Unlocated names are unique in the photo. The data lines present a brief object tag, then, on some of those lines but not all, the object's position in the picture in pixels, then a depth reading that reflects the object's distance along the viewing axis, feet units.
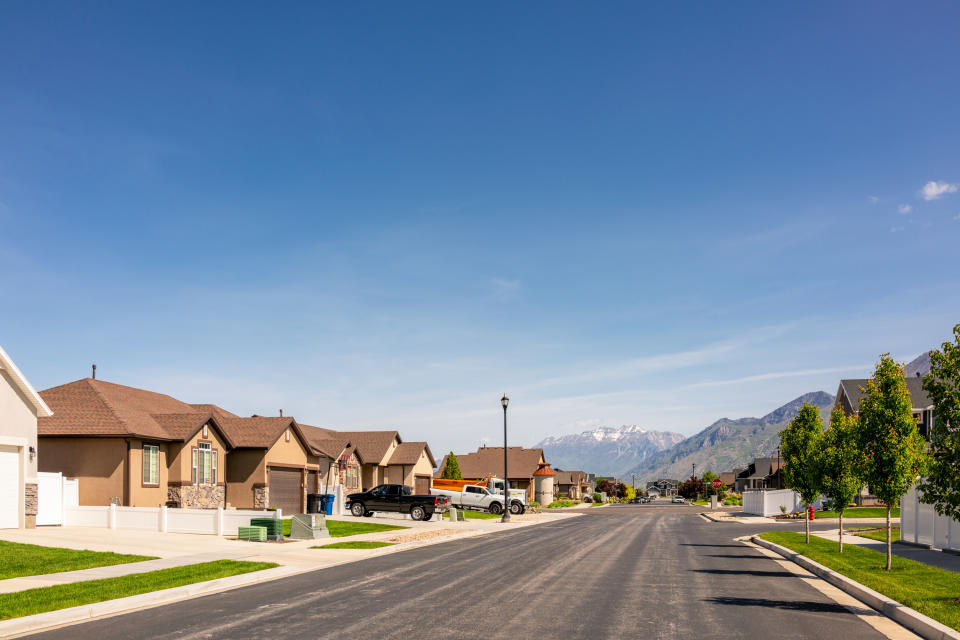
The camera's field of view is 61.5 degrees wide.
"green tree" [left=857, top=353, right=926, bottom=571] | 62.13
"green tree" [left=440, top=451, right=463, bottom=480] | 267.72
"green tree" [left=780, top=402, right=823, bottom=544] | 86.69
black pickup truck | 148.46
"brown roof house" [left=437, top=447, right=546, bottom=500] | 345.51
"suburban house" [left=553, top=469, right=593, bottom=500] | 488.39
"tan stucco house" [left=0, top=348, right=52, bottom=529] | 95.05
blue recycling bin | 160.76
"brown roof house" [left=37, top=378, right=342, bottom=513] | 119.24
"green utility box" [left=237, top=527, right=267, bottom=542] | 90.43
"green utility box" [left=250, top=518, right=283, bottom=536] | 91.30
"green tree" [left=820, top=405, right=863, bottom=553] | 80.64
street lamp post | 159.44
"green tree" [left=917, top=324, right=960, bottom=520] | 48.42
